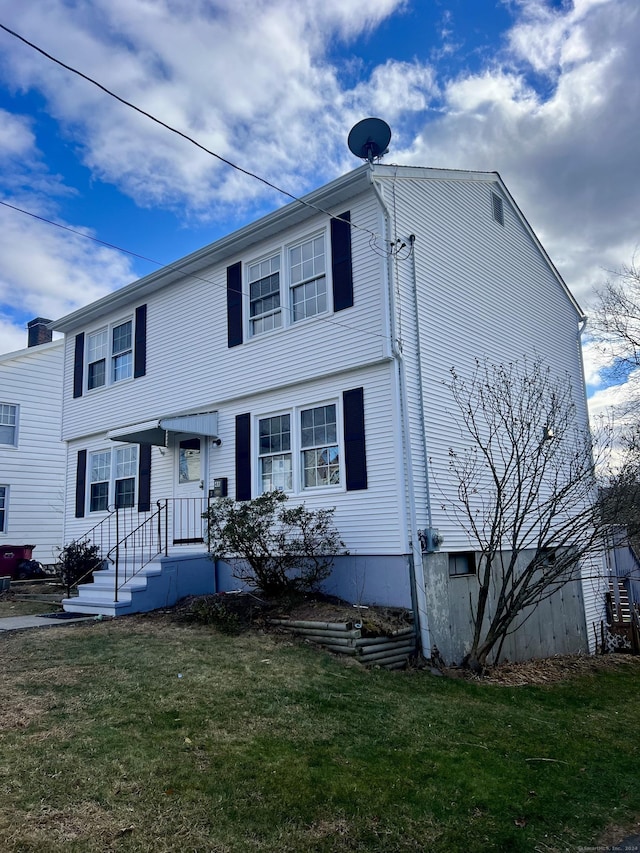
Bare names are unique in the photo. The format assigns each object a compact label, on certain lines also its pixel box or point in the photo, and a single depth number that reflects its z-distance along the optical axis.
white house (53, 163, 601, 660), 9.16
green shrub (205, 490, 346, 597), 8.89
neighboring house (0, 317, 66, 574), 18.66
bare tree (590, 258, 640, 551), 17.58
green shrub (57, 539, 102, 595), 11.99
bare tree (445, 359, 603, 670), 8.67
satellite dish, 10.20
